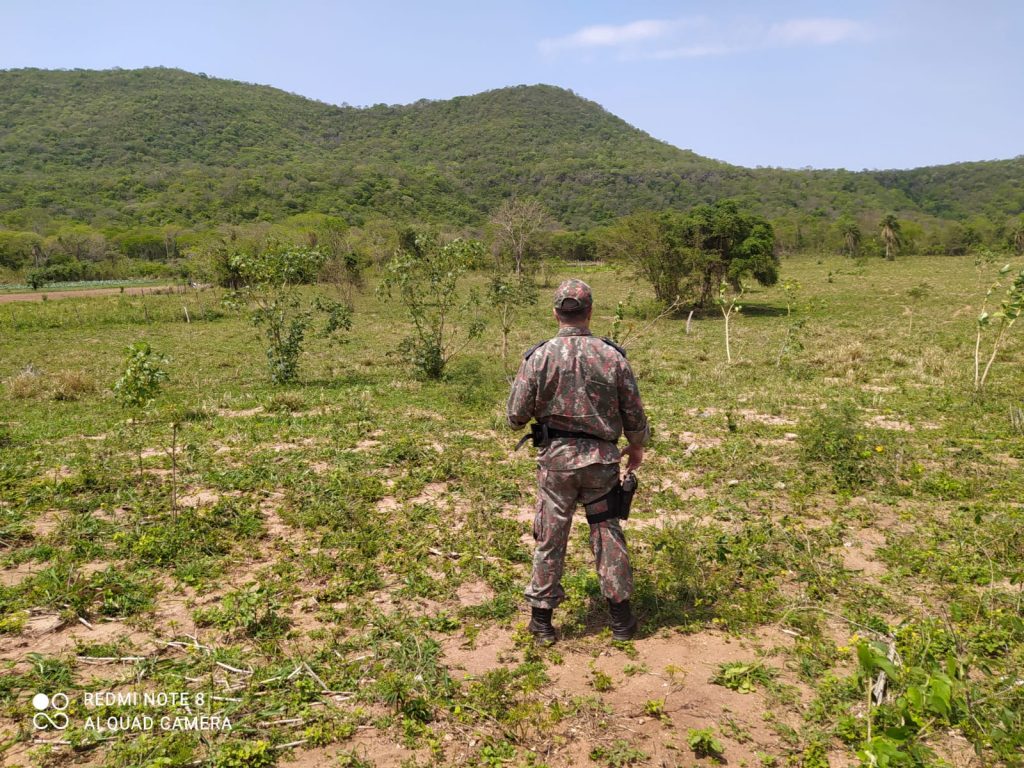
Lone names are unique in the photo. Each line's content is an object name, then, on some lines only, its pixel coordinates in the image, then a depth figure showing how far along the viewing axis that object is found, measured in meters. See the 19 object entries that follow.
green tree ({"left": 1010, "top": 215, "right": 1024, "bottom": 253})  50.10
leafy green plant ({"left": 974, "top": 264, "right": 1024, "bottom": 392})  9.77
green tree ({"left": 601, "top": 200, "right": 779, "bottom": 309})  24.36
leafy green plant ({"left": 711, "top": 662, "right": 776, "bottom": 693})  3.45
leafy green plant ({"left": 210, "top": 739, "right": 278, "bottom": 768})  2.85
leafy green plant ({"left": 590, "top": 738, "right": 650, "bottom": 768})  2.89
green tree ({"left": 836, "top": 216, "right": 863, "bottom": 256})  54.97
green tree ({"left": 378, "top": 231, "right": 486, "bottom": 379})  12.75
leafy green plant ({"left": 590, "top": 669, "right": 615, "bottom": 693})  3.43
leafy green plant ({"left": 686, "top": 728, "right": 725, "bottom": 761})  2.92
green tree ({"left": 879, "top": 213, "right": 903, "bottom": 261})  52.28
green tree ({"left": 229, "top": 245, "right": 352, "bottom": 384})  12.71
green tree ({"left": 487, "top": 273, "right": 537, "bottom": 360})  13.83
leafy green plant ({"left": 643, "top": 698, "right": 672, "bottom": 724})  3.20
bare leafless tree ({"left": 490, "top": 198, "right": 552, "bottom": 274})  45.53
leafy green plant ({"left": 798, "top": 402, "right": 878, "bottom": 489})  6.62
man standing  3.79
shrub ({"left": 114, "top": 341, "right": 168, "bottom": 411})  6.04
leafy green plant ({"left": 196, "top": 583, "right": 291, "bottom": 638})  4.01
